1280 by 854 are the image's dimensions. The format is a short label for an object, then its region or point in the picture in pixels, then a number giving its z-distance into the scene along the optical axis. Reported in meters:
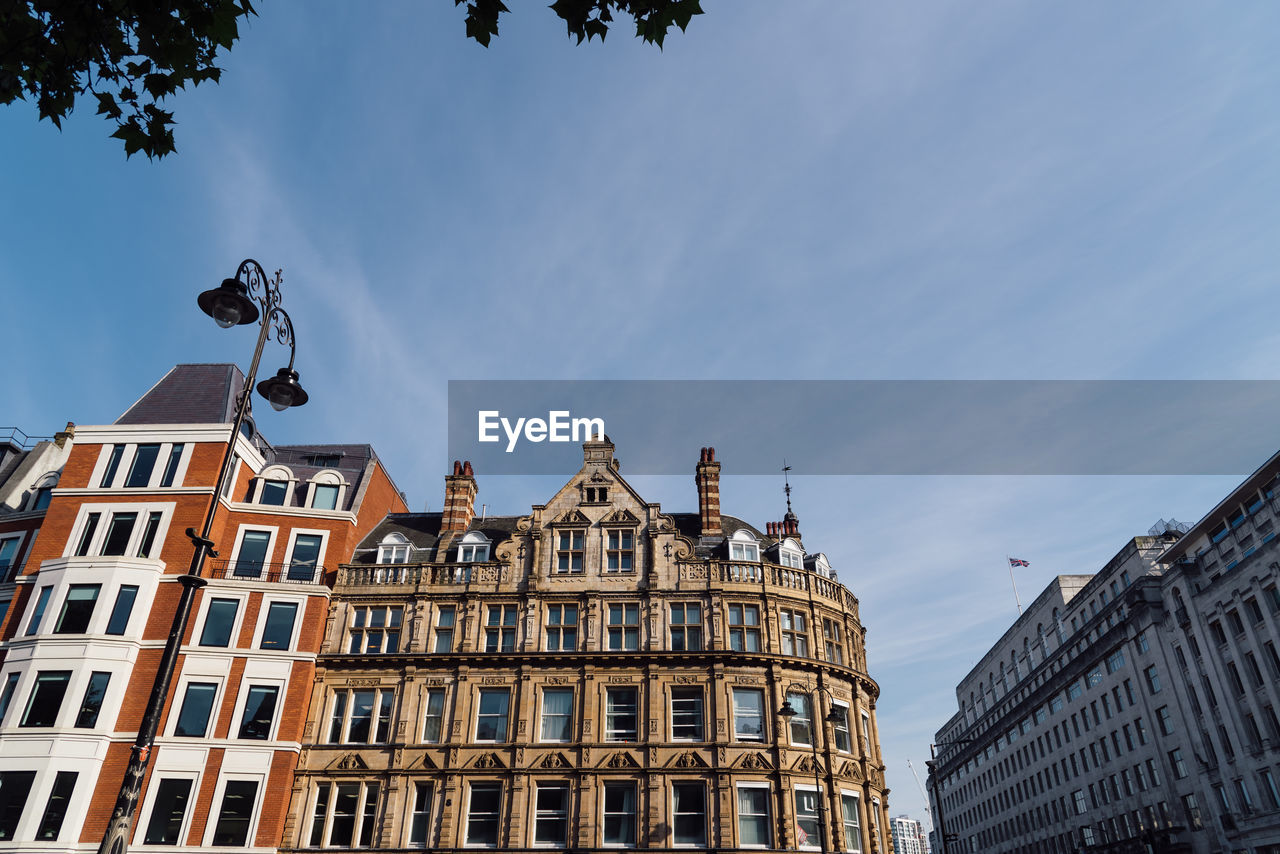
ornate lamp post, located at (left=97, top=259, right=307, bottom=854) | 11.37
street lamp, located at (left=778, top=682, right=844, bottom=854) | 30.23
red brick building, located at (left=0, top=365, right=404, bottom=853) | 32.62
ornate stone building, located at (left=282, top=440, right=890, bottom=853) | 34.59
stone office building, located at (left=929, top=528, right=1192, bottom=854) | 61.06
